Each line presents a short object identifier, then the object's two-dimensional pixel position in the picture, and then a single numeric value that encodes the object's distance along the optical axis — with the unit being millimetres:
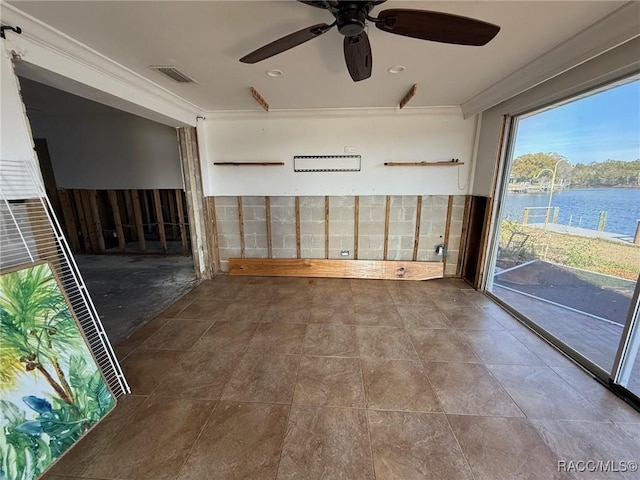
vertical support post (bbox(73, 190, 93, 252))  5680
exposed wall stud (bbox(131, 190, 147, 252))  5609
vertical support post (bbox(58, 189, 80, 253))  5680
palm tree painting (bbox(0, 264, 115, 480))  1400
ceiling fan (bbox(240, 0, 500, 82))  1377
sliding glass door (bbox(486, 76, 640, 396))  2037
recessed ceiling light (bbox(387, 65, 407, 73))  2521
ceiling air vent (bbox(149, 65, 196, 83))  2481
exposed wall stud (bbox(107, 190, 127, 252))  5656
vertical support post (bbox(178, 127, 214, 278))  4027
